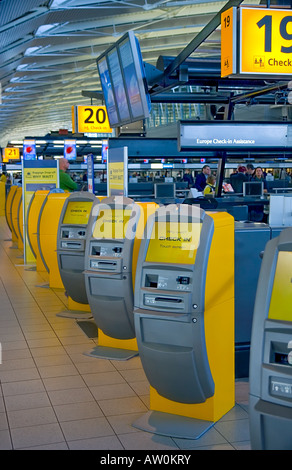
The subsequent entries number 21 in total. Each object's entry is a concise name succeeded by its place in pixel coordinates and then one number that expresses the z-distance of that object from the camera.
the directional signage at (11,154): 37.12
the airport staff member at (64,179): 11.64
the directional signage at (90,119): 19.28
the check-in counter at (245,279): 5.10
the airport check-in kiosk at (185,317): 4.02
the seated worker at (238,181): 13.62
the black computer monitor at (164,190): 13.13
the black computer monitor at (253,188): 12.72
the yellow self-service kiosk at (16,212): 13.84
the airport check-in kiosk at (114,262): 5.44
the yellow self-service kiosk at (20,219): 12.75
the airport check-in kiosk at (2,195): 24.05
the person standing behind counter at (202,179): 13.38
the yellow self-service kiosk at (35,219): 10.58
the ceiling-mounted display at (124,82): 8.92
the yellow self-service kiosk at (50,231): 9.11
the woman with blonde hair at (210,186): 11.76
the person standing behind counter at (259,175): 14.02
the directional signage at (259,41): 6.37
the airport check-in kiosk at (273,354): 2.83
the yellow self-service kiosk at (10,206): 15.13
